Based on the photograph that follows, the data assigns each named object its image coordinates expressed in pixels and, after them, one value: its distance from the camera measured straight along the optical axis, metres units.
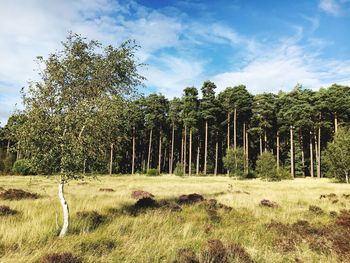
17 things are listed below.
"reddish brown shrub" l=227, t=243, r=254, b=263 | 7.38
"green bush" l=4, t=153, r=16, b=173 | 50.41
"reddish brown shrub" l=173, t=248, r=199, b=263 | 7.25
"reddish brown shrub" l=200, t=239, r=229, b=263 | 7.29
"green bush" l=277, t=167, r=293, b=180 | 45.21
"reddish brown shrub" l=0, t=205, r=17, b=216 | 11.59
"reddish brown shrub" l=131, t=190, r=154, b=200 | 18.84
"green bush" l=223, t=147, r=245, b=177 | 46.80
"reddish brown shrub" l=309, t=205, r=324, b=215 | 14.73
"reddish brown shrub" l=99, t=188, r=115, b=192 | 22.36
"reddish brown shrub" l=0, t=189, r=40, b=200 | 16.39
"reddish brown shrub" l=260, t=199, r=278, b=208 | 16.30
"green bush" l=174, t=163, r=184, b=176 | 51.34
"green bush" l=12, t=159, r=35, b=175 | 47.72
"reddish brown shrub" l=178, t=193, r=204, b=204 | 17.19
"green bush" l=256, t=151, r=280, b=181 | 42.97
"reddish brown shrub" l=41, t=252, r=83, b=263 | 6.61
